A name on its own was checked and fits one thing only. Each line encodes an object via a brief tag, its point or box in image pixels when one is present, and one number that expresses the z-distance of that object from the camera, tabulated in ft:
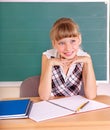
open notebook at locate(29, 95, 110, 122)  4.95
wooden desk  4.65
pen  5.18
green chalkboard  9.12
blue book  4.92
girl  6.31
